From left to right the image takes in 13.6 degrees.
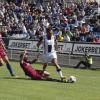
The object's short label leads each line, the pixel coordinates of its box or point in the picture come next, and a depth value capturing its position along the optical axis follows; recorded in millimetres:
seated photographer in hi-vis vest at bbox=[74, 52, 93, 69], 23062
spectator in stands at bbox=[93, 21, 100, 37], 28491
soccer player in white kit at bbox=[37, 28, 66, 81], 15344
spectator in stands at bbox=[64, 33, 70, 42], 27405
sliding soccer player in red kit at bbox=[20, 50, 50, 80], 15422
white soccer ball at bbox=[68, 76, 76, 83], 14890
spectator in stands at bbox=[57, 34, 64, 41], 28234
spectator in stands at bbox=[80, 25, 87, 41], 28403
